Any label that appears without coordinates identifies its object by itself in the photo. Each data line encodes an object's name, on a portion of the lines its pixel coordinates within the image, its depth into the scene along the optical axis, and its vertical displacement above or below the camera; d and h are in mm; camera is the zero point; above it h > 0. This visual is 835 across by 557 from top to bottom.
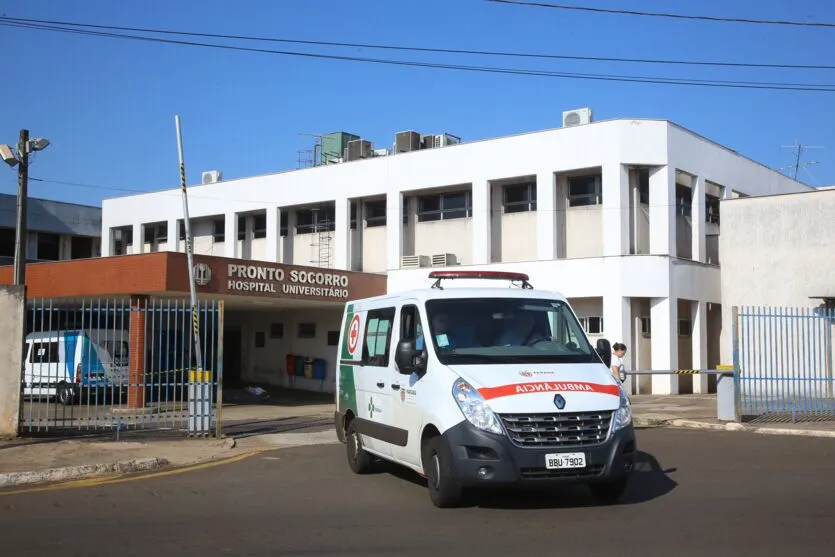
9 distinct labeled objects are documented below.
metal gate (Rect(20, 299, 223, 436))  15609 -1091
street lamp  20781 +4145
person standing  16016 -653
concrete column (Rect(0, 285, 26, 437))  14594 -426
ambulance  8055 -628
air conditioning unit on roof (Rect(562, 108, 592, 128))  29250 +7087
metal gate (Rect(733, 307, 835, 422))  17844 -1472
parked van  23328 -781
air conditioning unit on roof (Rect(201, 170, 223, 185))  40094 +7079
